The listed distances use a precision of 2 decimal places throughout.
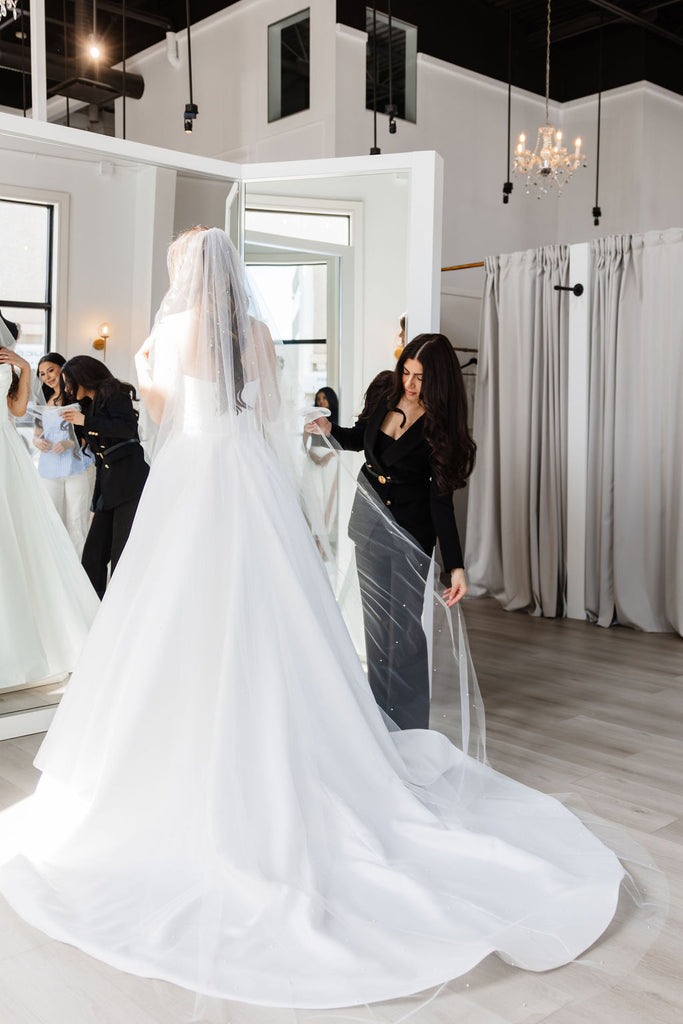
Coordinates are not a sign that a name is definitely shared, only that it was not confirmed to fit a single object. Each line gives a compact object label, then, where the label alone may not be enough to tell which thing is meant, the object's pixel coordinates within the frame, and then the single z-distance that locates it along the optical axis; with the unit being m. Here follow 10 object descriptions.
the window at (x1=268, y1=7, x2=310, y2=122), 7.50
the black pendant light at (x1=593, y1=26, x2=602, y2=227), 8.34
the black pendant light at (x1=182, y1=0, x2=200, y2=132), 6.28
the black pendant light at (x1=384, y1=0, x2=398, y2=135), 6.44
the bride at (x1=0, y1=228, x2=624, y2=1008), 1.91
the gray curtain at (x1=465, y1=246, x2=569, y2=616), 5.91
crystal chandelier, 7.96
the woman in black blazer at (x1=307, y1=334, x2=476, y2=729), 2.92
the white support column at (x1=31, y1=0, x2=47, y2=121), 3.46
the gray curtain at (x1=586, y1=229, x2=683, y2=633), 5.39
